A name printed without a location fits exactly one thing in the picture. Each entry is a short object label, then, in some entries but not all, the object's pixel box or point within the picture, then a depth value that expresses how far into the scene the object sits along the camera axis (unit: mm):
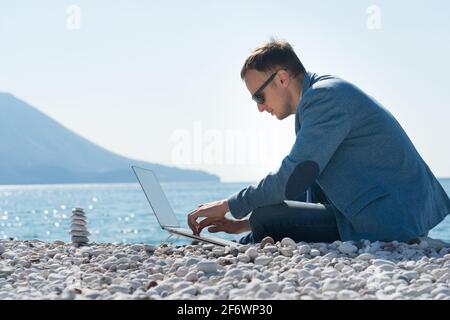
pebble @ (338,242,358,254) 4293
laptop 4750
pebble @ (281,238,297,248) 4434
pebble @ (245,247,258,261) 4125
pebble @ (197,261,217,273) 3744
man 4441
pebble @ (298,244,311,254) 4238
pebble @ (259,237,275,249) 4517
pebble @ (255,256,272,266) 3984
